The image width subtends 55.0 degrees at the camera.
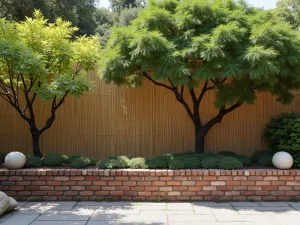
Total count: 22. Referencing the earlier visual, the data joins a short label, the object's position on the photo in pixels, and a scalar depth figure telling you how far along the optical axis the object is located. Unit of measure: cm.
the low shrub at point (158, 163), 462
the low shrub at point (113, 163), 465
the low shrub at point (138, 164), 466
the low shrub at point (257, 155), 529
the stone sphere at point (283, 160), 454
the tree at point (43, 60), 441
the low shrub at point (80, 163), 472
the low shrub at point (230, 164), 454
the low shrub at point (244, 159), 496
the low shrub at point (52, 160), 486
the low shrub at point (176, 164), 454
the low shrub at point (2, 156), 519
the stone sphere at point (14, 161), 459
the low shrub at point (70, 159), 505
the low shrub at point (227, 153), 541
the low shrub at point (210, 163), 461
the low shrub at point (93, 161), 496
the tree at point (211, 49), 422
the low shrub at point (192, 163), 461
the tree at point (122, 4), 2689
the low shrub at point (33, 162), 479
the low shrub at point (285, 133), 477
